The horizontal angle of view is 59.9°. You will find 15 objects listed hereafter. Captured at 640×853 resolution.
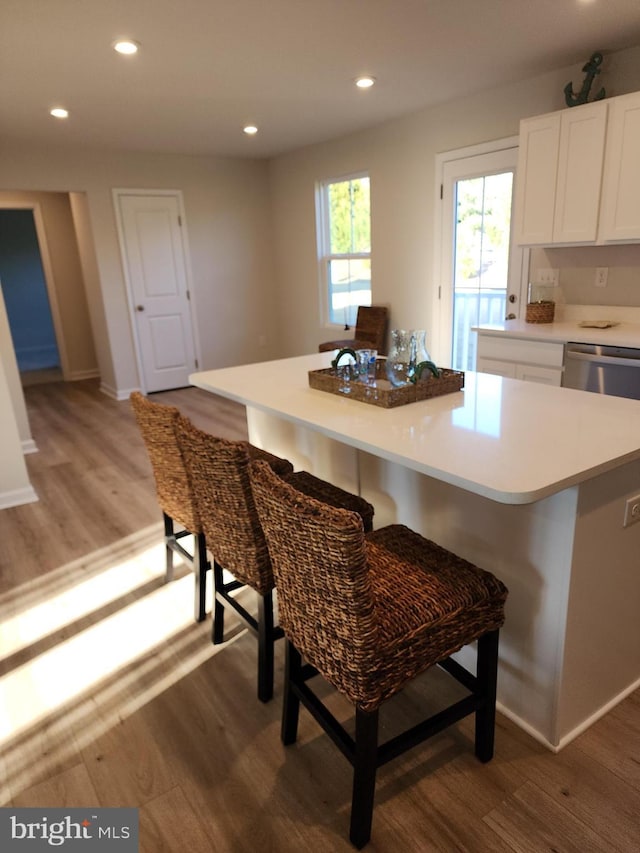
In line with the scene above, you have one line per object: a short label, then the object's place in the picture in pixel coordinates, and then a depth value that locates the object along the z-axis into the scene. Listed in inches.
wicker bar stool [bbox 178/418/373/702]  64.3
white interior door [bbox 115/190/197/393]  237.6
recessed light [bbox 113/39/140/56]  115.6
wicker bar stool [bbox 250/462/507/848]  47.0
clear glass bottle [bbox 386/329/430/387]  79.4
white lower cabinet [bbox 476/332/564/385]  130.2
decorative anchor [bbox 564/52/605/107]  130.0
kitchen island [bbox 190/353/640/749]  53.5
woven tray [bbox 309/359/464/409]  73.9
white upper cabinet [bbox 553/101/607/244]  125.0
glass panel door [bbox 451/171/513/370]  165.9
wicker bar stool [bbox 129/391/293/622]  79.7
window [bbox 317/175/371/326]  222.5
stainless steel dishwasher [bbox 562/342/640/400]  115.6
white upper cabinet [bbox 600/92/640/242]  118.9
